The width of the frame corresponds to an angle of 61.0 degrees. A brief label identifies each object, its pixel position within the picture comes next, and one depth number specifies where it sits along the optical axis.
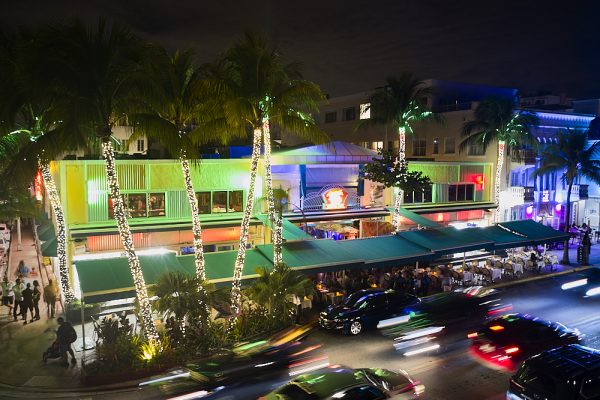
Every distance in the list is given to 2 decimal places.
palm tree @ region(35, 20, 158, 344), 13.87
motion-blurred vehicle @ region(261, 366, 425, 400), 11.01
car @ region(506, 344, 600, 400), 11.83
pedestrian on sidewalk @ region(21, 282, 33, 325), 19.38
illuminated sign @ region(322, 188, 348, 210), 27.00
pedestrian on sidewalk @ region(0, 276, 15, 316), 20.50
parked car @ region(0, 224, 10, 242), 30.79
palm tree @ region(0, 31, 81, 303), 14.62
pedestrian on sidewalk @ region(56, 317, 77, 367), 15.42
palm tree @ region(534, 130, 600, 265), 36.09
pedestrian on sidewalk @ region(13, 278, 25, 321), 19.62
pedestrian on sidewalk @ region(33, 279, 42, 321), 19.70
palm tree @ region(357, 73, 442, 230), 29.36
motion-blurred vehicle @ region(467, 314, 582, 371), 16.11
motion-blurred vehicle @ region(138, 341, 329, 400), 13.29
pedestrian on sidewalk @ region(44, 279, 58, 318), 20.08
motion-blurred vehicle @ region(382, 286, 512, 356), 17.55
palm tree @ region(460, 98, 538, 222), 34.41
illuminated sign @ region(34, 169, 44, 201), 36.78
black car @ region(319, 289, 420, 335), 18.61
